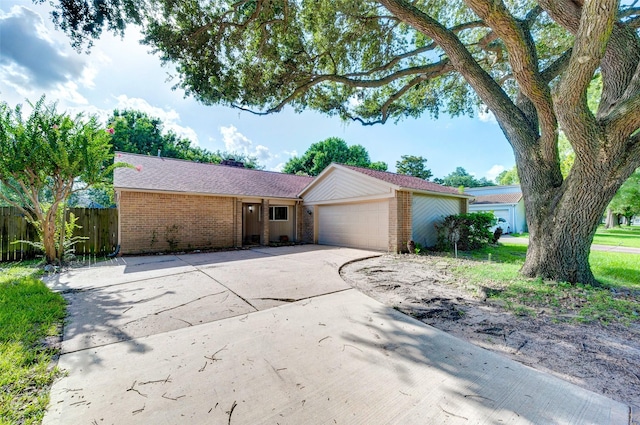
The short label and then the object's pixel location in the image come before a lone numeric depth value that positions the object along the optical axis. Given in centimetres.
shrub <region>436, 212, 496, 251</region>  1058
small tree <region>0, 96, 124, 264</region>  645
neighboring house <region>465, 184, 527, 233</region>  2039
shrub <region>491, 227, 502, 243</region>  1188
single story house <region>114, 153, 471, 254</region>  988
